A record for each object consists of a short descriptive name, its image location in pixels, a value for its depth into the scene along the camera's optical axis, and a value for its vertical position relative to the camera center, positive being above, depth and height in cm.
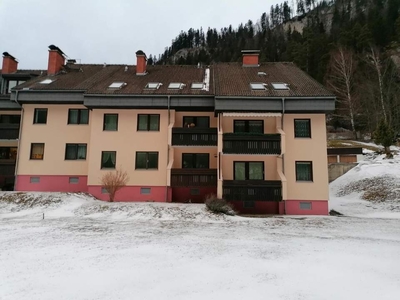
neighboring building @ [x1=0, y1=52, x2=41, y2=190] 2270 +533
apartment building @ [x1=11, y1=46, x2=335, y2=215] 1906 +303
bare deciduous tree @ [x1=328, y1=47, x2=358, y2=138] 3997 +1543
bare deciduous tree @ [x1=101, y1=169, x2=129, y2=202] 1895 -21
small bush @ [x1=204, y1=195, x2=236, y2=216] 1625 -161
